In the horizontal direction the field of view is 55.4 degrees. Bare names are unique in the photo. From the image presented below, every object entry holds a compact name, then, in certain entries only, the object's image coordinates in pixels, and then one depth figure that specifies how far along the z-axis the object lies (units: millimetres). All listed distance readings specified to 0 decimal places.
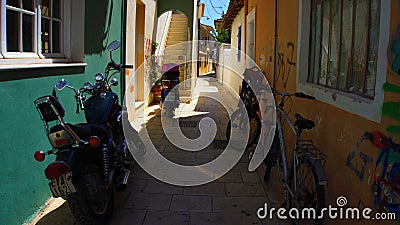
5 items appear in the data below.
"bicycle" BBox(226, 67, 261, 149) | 6383
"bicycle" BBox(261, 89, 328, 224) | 2990
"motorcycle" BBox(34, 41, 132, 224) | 2875
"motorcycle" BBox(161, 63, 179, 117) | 9242
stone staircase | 12805
